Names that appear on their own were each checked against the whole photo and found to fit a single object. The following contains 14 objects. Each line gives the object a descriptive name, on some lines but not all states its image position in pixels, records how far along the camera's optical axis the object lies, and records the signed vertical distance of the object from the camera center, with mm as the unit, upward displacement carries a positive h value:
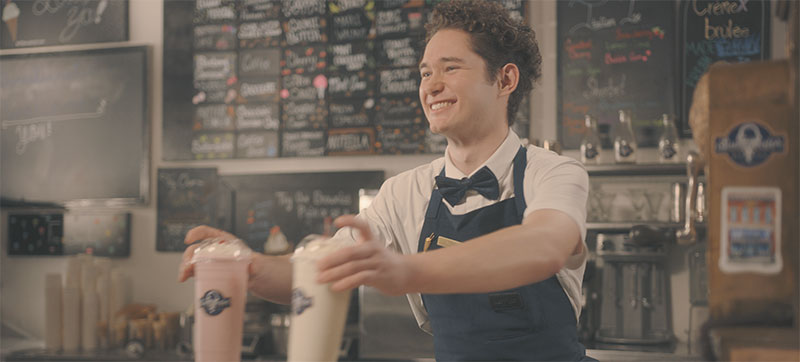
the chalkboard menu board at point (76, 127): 4352 +330
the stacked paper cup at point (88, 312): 3896 -729
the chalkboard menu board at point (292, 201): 3986 -113
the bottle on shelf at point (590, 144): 3488 +187
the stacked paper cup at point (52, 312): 3908 -735
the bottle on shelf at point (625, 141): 3447 +200
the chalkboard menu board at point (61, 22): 4438 +1010
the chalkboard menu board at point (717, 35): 3498 +734
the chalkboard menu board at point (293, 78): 4004 +603
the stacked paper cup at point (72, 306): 3896 -696
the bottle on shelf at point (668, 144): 3400 +184
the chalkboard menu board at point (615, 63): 3633 +620
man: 1489 -33
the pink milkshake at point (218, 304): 1005 -176
